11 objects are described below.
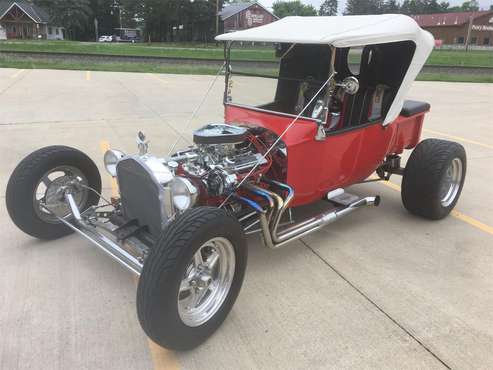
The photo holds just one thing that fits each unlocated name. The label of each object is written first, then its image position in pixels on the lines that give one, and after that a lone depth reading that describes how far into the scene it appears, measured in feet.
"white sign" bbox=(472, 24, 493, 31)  272.15
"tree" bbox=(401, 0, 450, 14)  392.27
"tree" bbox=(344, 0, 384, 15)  354.93
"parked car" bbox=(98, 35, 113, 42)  232.94
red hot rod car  8.46
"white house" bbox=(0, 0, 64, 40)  207.72
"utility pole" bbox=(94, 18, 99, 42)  219.00
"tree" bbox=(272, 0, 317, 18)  357.41
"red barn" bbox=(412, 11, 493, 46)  270.87
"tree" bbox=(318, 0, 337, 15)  455.54
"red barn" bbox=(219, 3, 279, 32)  204.03
